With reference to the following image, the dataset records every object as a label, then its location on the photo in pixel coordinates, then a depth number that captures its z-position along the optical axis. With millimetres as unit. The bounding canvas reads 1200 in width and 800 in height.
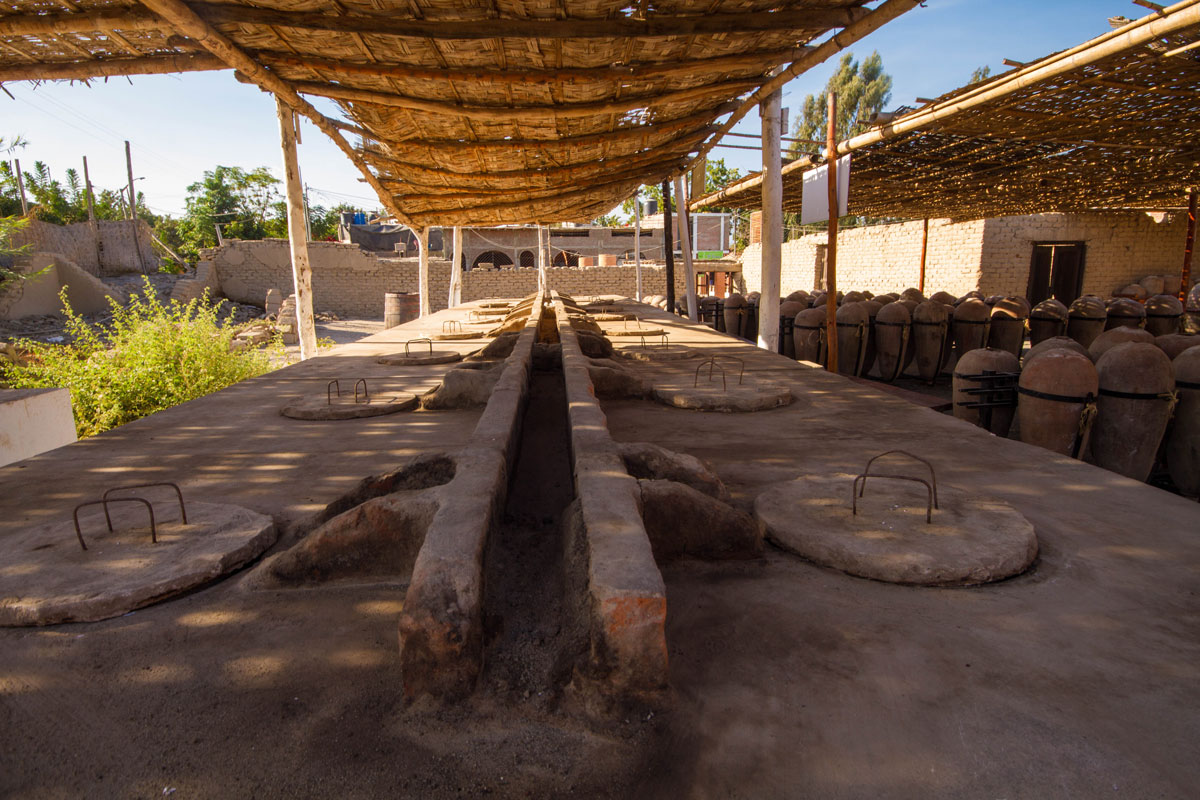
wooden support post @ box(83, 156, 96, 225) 23650
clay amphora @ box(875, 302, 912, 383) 8984
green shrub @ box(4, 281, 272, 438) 7375
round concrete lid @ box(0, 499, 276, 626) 1828
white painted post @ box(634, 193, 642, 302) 17488
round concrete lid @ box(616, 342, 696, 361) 6379
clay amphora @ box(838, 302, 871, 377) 9086
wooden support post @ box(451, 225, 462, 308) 16219
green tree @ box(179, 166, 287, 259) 32938
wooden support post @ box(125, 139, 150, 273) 24125
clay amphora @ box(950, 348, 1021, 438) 5258
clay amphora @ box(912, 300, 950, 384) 8898
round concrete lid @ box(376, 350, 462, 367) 6316
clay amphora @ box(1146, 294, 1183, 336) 8688
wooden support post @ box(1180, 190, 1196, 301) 11812
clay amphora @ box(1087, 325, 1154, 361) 5377
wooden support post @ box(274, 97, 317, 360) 6621
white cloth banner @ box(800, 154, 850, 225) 6961
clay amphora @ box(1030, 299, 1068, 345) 8602
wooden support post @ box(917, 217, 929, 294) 15461
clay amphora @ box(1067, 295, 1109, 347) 8695
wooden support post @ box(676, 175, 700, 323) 11055
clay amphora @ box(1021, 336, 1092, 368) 4689
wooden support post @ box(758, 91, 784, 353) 6652
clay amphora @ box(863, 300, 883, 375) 9367
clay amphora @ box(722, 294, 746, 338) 13266
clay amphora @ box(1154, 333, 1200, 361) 5545
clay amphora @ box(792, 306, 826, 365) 9195
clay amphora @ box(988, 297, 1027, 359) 9016
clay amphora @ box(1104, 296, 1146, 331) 8578
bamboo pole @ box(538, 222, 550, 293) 17272
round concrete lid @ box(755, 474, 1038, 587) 1966
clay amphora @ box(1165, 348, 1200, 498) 4391
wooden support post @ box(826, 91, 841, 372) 6664
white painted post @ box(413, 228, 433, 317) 14336
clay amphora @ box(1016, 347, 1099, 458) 4289
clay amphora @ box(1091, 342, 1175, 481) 4281
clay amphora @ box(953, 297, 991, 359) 8914
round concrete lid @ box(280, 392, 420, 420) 4117
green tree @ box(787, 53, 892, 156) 38844
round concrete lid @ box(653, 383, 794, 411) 4227
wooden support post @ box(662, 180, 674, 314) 11681
